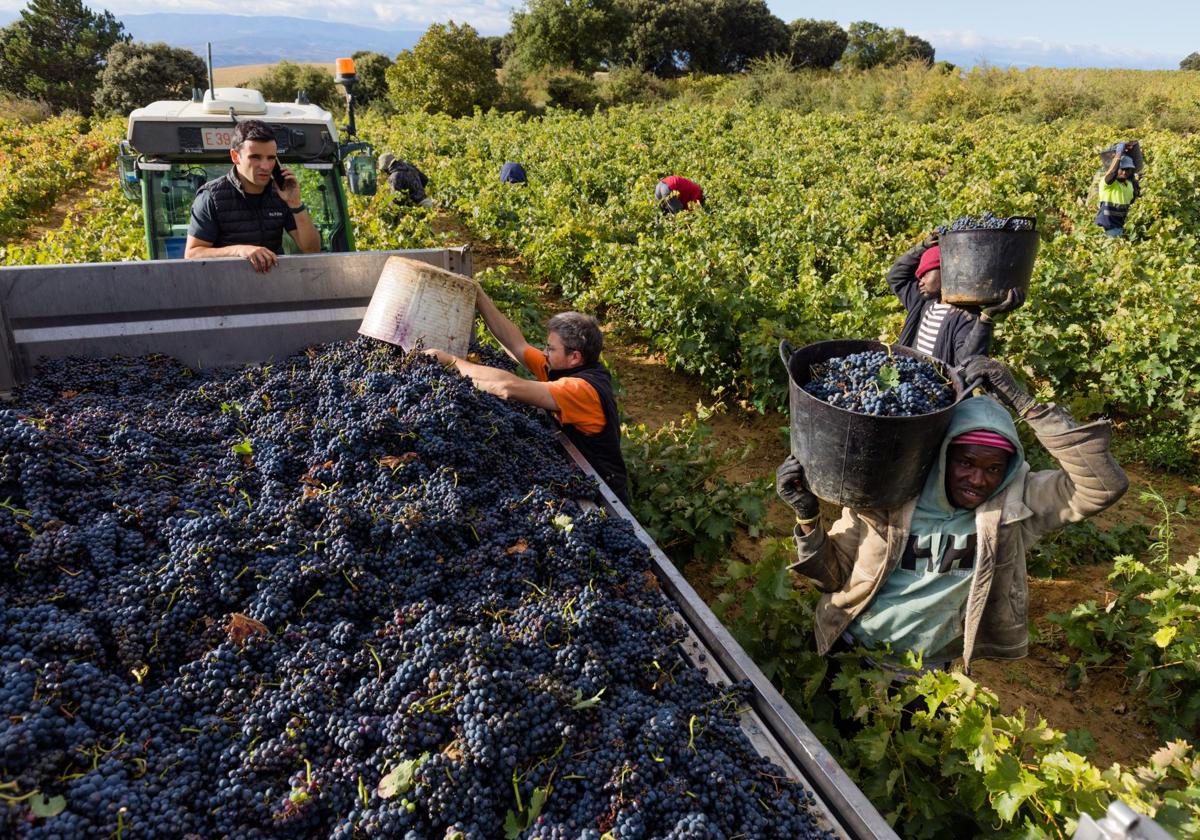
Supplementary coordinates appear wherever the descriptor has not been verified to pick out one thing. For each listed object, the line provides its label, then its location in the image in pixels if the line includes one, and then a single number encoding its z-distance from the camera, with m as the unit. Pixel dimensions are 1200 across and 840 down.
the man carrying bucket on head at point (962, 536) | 2.19
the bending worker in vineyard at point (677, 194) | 10.11
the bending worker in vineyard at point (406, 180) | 11.01
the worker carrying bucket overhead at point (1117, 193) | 9.66
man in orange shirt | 3.21
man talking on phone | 4.23
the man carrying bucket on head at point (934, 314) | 4.00
